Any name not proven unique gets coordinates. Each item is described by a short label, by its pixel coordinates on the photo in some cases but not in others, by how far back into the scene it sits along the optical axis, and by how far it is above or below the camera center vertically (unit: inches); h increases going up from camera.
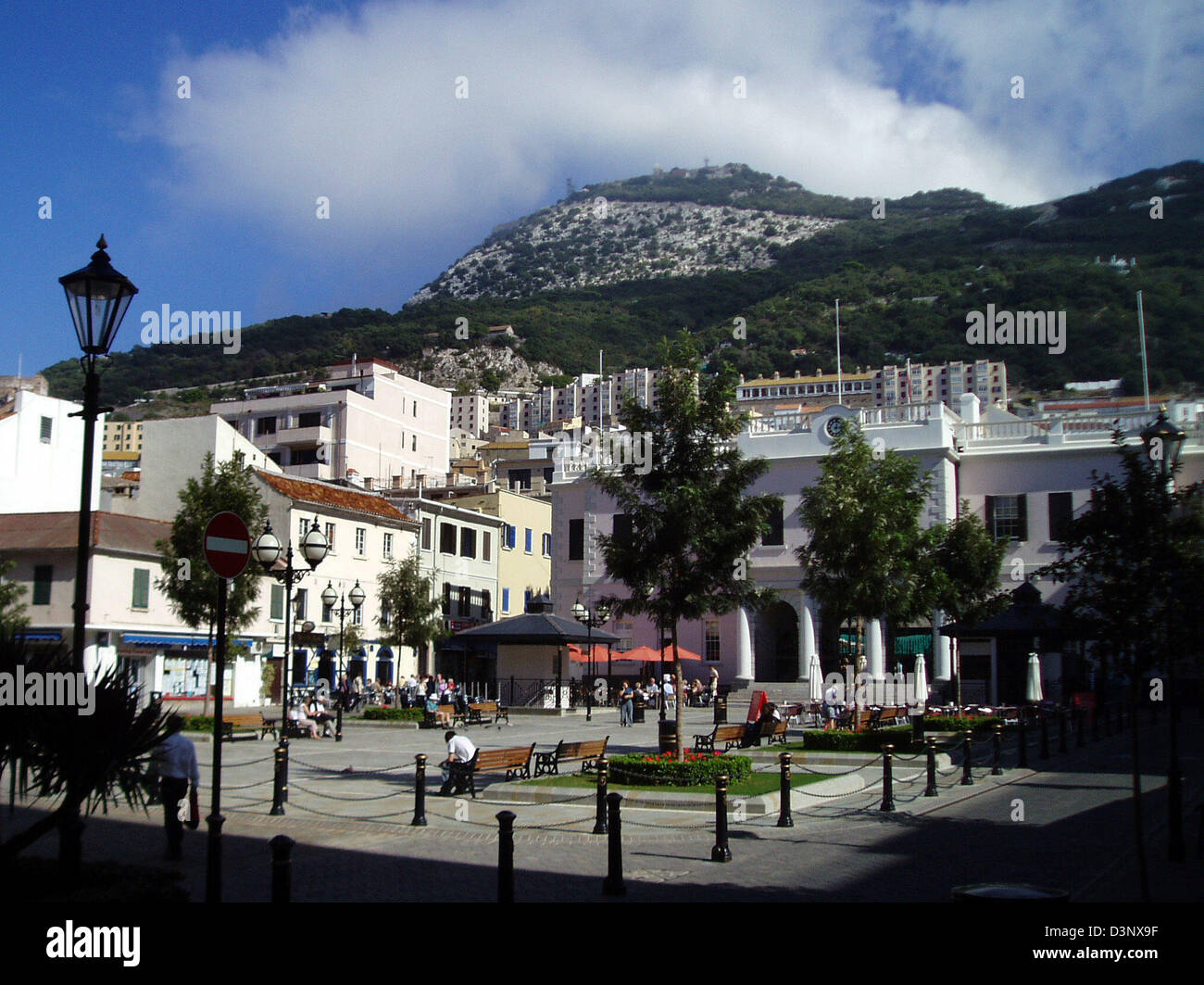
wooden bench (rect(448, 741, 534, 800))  708.0 -94.0
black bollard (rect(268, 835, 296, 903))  314.5 -70.0
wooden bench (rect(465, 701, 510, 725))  1380.4 -119.5
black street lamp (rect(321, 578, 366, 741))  1130.0 +20.7
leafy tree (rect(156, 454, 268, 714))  1168.8 +67.7
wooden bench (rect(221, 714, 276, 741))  1088.3 -109.2
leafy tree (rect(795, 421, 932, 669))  1016.2 +69.1
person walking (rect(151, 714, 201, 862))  486.9 -73.6
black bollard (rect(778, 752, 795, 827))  591.8 -99.1
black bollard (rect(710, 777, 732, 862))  489.2 -92.2
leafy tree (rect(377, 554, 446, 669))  1716.3 +14.1
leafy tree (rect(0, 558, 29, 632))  1250.6 +28.9
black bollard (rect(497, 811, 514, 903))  370.6 -81.9
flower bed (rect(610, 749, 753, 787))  690.2 -94.3
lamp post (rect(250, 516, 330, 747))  799.1 +47.2
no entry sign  382.3 +24.8
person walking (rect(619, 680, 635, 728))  1369.3 -108.7
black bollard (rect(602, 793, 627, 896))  413.4 -90.0
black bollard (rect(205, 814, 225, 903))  359.6 -78.2
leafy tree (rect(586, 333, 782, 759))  759.7 +72.8
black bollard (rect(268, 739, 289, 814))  625.3 -91.4
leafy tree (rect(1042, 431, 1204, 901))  411.2 +14.6
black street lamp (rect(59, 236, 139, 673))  386.0 +106.3
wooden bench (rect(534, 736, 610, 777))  768.3 -96.3
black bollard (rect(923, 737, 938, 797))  709.3 -99.5
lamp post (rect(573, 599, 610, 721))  1495.2 -5.4
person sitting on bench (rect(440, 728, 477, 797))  716.0 -87.0
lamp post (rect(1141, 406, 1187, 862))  427.5 +30.6
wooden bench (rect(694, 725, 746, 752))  900.6 -98.8
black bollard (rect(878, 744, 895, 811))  645.9 -96.8
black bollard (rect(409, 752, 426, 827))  589.3 -94.0
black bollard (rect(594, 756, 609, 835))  564.1 -98.9
